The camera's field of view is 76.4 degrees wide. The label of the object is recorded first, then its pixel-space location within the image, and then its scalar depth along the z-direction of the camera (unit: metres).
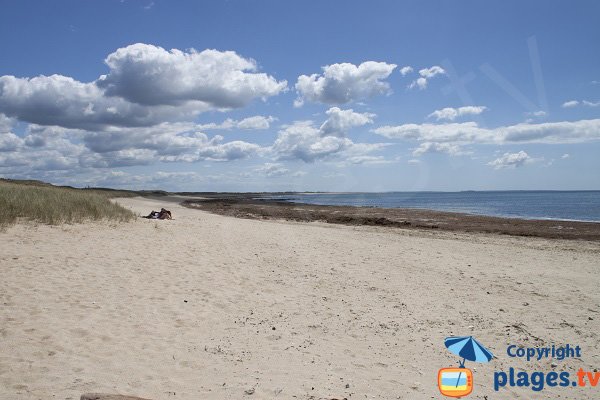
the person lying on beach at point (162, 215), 20.77
